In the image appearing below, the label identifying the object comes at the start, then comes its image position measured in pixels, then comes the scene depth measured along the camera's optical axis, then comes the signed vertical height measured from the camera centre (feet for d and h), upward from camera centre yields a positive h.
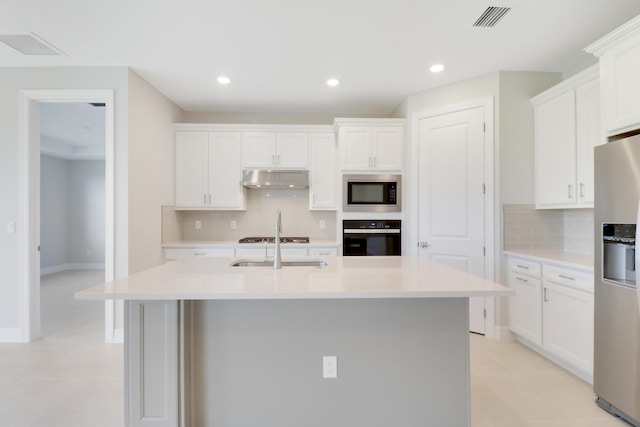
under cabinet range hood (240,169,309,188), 13.71 +1.59
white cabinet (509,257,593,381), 7.88 -2.60
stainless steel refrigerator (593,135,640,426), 6.21 -1.29
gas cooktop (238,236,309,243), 13.75 -1.00
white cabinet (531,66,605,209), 8.81 +2.16
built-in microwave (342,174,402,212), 13.21 +0.91
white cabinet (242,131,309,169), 14.24 +2.85
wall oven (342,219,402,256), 13.10 -0.92
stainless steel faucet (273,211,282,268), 7.04 -0.66
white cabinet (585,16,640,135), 6.58 +2.90
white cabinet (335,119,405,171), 13.32 +2.77
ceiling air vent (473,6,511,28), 7.70 +4.77
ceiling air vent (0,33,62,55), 8.82 +4.82
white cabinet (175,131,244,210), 14.14 +1.99
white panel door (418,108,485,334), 11.22 +0.79
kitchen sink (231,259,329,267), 8.29 -1.17
